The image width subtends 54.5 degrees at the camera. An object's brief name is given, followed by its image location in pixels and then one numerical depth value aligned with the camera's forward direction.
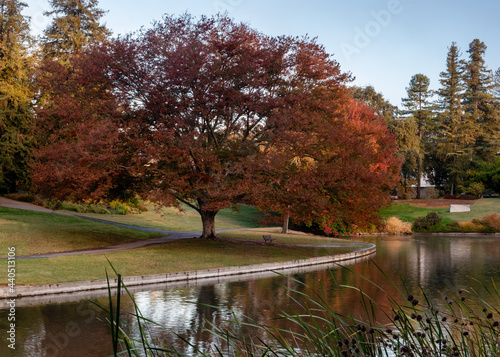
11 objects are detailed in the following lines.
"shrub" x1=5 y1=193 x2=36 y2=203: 34.19
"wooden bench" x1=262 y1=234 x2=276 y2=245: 23.41
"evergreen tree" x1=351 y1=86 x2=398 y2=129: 59.58
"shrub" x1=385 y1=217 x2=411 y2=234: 40.12
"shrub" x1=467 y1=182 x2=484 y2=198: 54.12
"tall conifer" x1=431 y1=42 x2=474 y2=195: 58.97
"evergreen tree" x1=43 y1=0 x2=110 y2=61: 45.12
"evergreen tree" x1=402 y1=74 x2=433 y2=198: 64.50
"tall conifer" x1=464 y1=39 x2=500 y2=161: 62.81
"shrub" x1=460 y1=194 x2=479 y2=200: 53.47
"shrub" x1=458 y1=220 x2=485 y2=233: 39.62
